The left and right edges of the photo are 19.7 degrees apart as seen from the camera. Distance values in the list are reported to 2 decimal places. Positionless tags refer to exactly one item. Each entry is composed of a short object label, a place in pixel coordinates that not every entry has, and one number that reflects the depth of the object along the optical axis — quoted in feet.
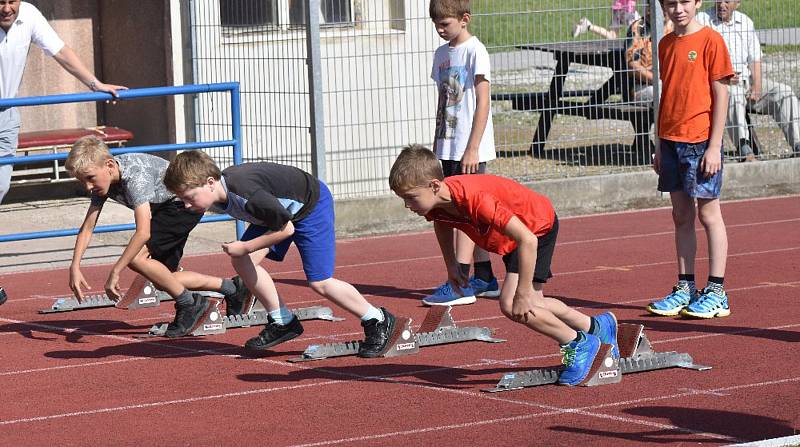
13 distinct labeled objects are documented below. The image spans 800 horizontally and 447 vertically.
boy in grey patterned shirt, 44.26
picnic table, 79.08
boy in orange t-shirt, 46.27
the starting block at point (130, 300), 51.74
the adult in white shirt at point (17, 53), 55.71
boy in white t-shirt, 51.31
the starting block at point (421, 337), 42.15
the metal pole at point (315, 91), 70.92
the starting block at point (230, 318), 46.95
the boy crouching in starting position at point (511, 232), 35.42
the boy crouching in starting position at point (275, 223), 39.20
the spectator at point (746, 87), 80.92
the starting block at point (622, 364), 37.32
